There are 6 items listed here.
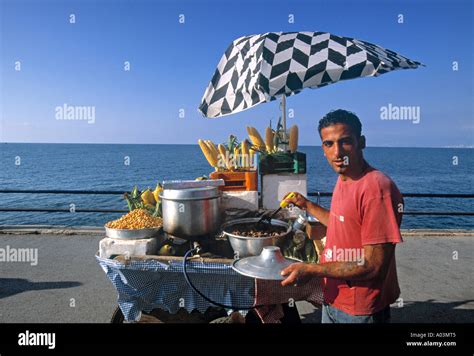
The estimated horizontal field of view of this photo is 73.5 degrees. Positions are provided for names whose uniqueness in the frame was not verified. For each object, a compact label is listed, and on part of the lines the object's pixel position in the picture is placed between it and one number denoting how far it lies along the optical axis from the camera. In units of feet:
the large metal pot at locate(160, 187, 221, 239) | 9.15
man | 6.95
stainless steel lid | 7.22
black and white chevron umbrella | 12.38
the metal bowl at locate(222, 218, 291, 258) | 8.89
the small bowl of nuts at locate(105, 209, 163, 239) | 9.50
